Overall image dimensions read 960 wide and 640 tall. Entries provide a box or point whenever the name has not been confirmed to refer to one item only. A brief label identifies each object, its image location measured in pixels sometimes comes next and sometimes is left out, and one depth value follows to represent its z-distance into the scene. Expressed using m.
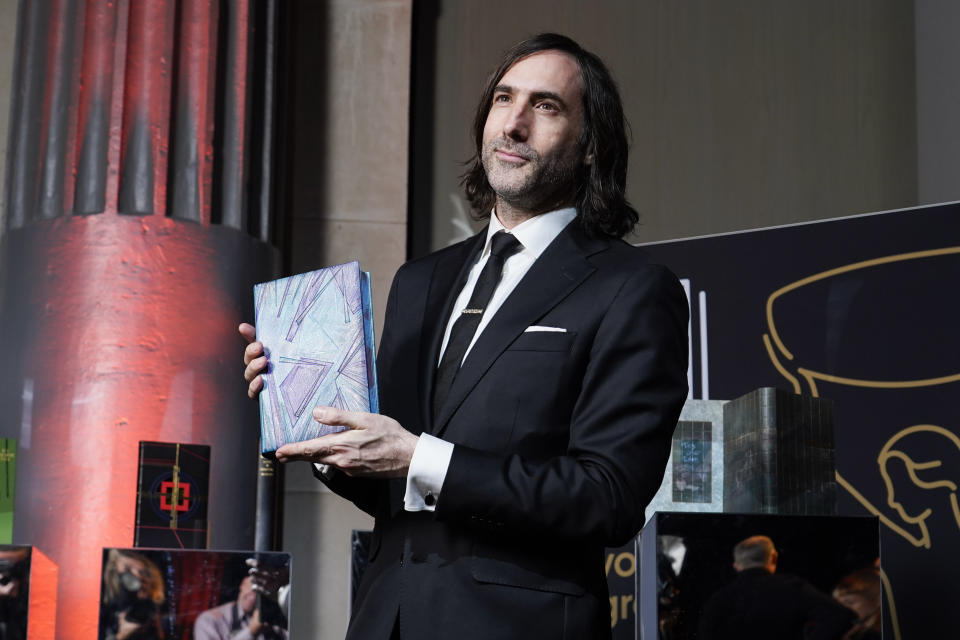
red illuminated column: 3.29
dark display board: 3.14
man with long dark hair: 1.39
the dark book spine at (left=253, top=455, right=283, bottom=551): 3.58
